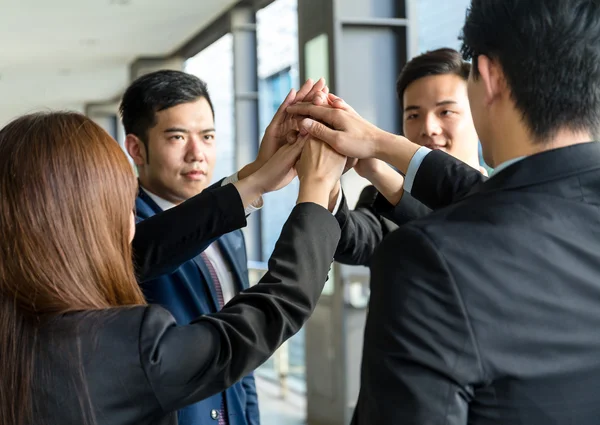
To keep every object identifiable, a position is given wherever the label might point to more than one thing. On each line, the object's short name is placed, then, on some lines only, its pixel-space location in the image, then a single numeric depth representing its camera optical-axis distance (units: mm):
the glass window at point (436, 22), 4258
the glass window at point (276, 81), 6258
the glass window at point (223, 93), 8362
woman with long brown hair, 1043
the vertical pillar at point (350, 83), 4727
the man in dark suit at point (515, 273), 943
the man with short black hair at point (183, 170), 1837
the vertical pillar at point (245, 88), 7895
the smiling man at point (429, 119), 1893
